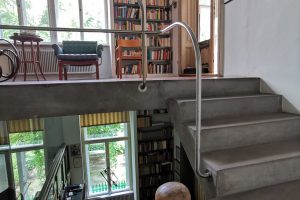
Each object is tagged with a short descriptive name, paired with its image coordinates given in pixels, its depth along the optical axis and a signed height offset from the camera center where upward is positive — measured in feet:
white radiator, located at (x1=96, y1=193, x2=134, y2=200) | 19.15 -11.16
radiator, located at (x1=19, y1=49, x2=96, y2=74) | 15.96 +1.40
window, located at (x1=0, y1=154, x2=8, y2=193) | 8.84 -4.23
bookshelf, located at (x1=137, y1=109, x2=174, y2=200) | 18.81 -7.01
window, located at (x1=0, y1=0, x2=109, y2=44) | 15.53 +5.14
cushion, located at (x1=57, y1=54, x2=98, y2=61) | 10.74 +1.19
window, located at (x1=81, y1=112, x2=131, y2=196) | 18.70 -7.44
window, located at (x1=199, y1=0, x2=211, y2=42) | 16.97 +4.96
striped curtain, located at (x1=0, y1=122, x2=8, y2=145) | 9.65 -2.66
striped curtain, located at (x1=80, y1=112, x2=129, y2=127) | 17.24 -3.42
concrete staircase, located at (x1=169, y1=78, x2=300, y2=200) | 4.26 -1.70
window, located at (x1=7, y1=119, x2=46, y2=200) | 14.47 -5.48
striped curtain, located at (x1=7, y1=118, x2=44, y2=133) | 14.66 -3.29
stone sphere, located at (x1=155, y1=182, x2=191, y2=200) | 3.36 -1.91
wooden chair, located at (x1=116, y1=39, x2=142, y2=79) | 13.10 +2.17
